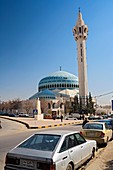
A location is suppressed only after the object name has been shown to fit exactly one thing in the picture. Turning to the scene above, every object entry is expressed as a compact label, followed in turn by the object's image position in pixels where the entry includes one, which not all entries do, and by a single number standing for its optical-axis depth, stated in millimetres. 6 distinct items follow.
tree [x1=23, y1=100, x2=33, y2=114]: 58593
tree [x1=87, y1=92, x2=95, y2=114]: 59596
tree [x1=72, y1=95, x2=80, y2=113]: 58900
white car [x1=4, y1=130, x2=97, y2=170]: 3554
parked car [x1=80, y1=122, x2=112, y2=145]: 7993
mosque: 60157
